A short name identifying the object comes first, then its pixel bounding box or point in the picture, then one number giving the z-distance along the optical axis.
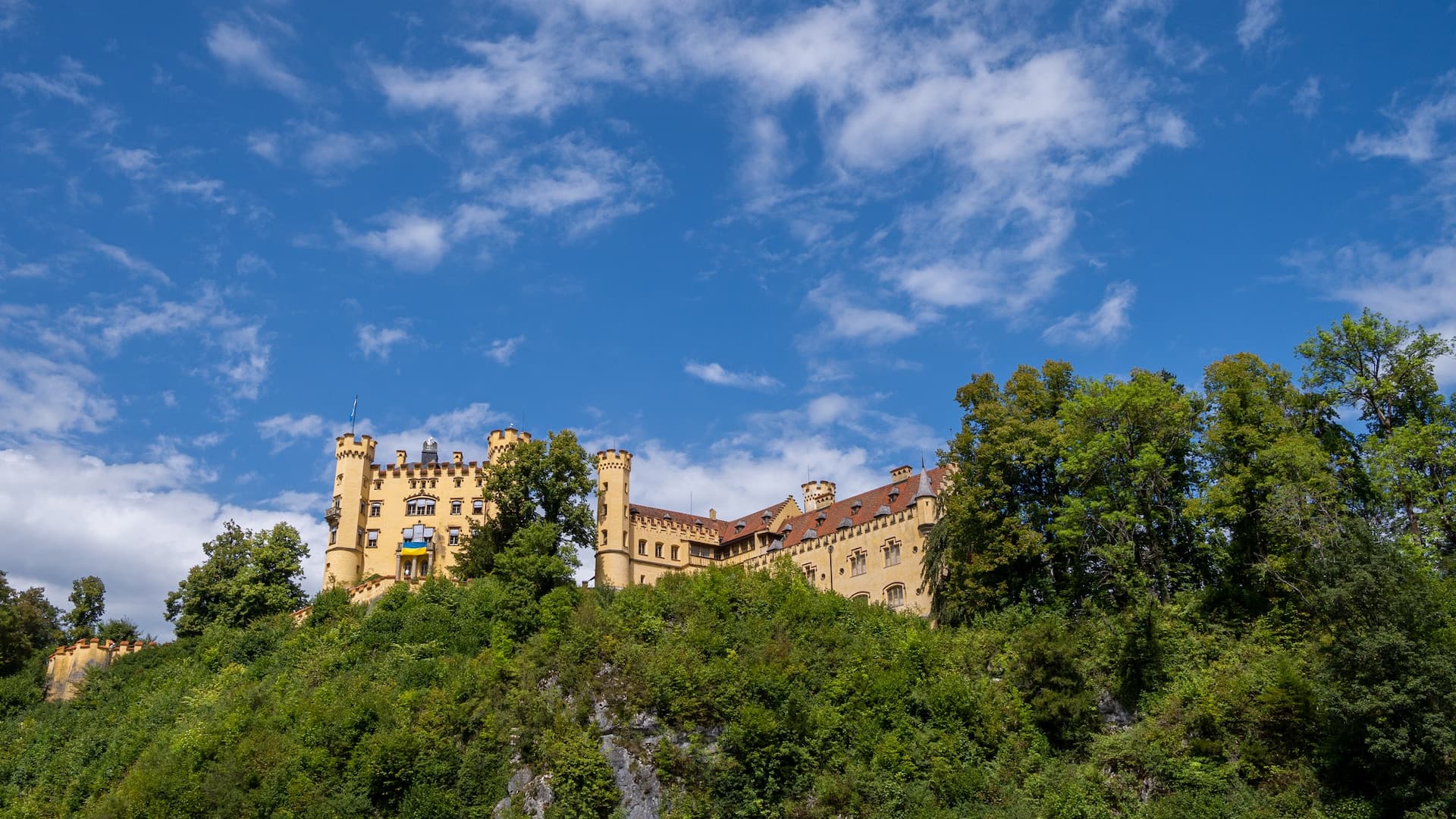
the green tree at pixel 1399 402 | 40.44
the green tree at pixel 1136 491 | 44.62
